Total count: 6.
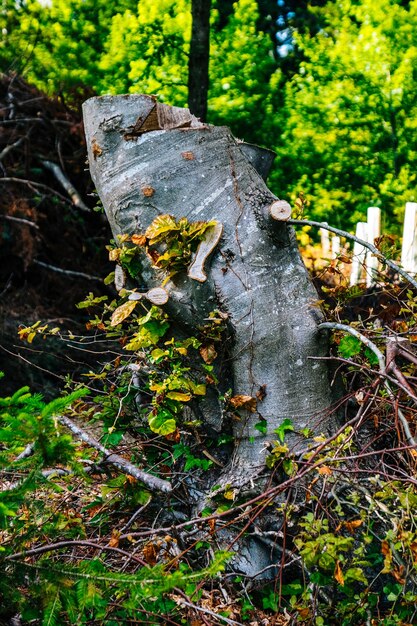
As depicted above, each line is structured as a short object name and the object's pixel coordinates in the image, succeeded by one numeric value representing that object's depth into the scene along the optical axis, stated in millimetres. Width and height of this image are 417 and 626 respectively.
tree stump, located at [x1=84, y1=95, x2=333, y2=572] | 3160
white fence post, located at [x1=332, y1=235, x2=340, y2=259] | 8338
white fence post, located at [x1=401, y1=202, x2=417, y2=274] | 7220
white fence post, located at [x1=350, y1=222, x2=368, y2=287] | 7837
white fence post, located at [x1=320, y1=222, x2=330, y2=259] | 9430
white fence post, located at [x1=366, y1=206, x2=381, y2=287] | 7883
